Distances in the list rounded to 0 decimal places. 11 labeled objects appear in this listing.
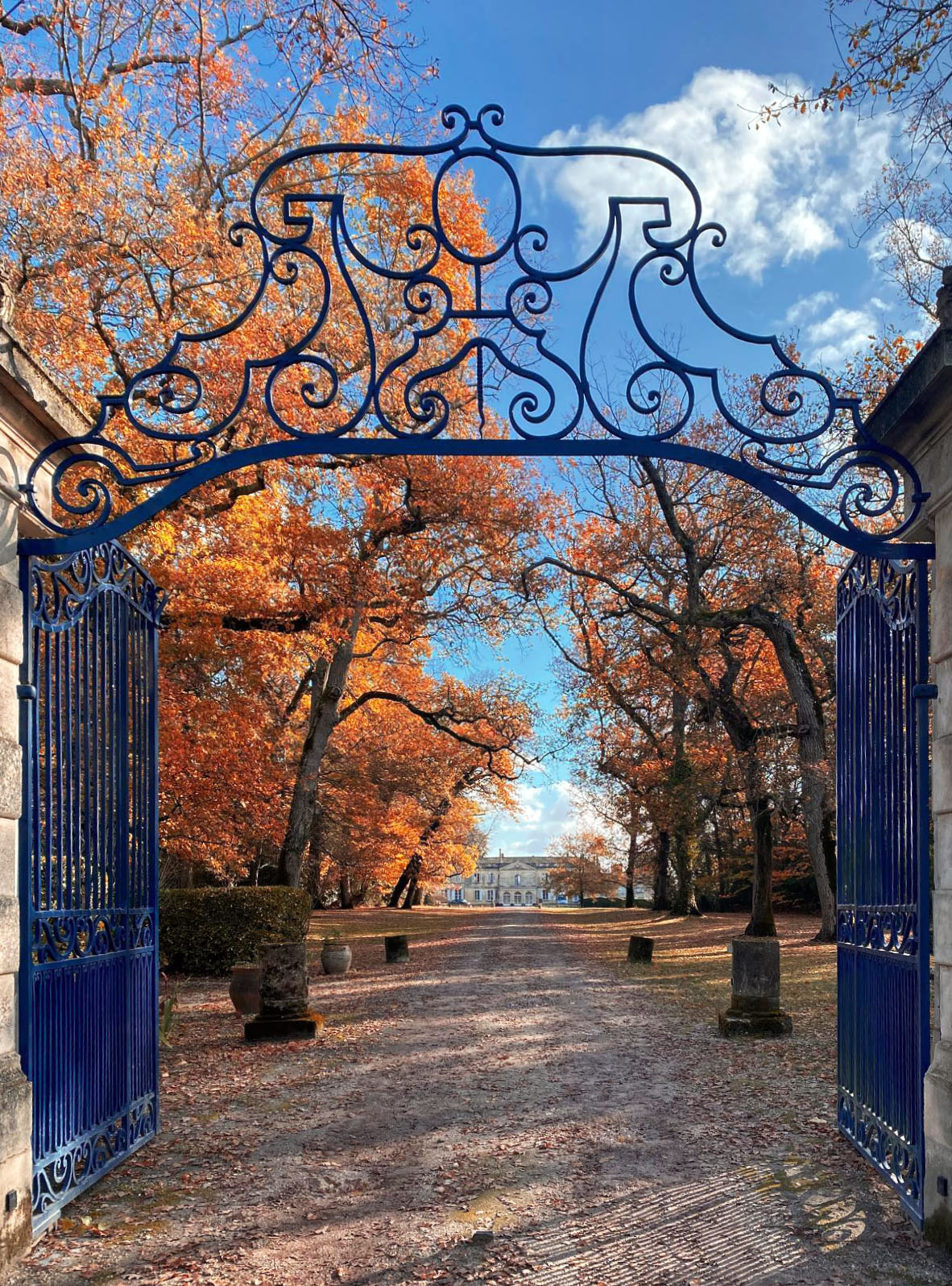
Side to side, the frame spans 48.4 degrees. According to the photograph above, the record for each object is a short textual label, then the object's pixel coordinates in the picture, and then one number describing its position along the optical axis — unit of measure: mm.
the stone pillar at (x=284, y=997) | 12008
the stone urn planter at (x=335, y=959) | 19547
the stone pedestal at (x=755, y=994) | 11906
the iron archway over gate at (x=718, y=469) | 5645
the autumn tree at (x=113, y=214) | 14039
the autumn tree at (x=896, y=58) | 5992
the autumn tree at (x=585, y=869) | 66000
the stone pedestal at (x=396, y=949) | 21594
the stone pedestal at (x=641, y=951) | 20953
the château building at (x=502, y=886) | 155375
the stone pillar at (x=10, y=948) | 5078
